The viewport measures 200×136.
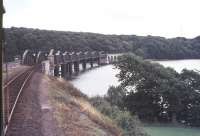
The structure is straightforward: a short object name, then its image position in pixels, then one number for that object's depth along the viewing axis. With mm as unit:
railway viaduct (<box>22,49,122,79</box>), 46356
